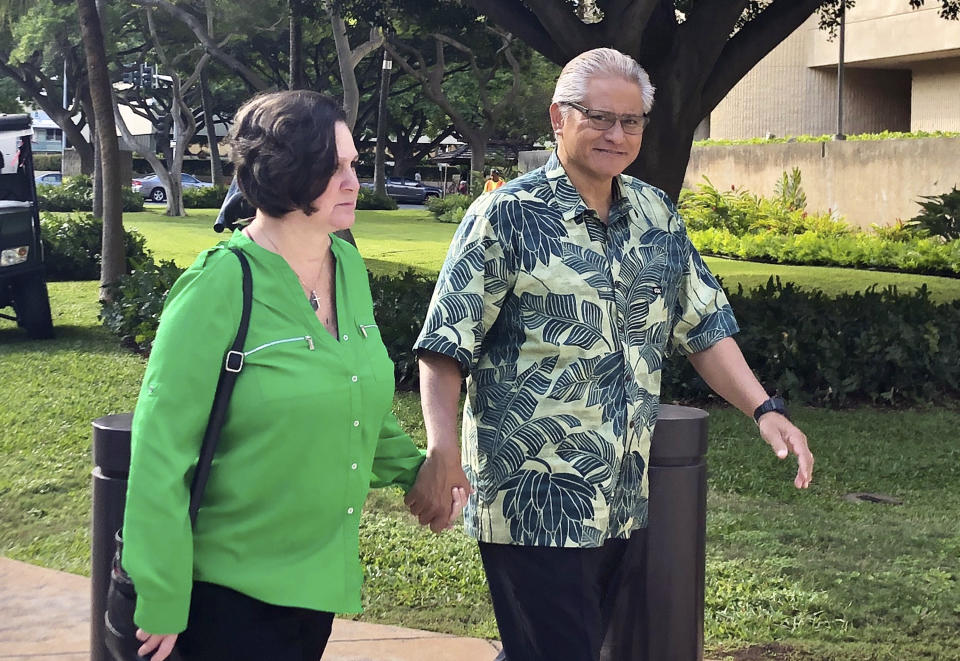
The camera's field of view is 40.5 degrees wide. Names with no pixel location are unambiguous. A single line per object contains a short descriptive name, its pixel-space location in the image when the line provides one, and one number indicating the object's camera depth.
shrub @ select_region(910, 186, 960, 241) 20.78
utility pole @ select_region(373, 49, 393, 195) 42.50
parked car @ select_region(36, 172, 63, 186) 58.09
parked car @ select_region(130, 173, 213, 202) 50.44
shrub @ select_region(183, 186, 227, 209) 40.19
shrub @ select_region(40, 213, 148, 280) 18.47
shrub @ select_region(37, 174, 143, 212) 36.06
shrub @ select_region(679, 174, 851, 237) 24.19
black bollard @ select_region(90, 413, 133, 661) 3.44
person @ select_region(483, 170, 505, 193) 27.34
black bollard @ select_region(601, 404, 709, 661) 3.67
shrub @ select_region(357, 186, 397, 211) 40.97
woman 2.33
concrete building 31.52
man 2.94
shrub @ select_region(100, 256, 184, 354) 11.90
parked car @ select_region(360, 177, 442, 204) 54.44
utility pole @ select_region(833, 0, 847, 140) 27.55
